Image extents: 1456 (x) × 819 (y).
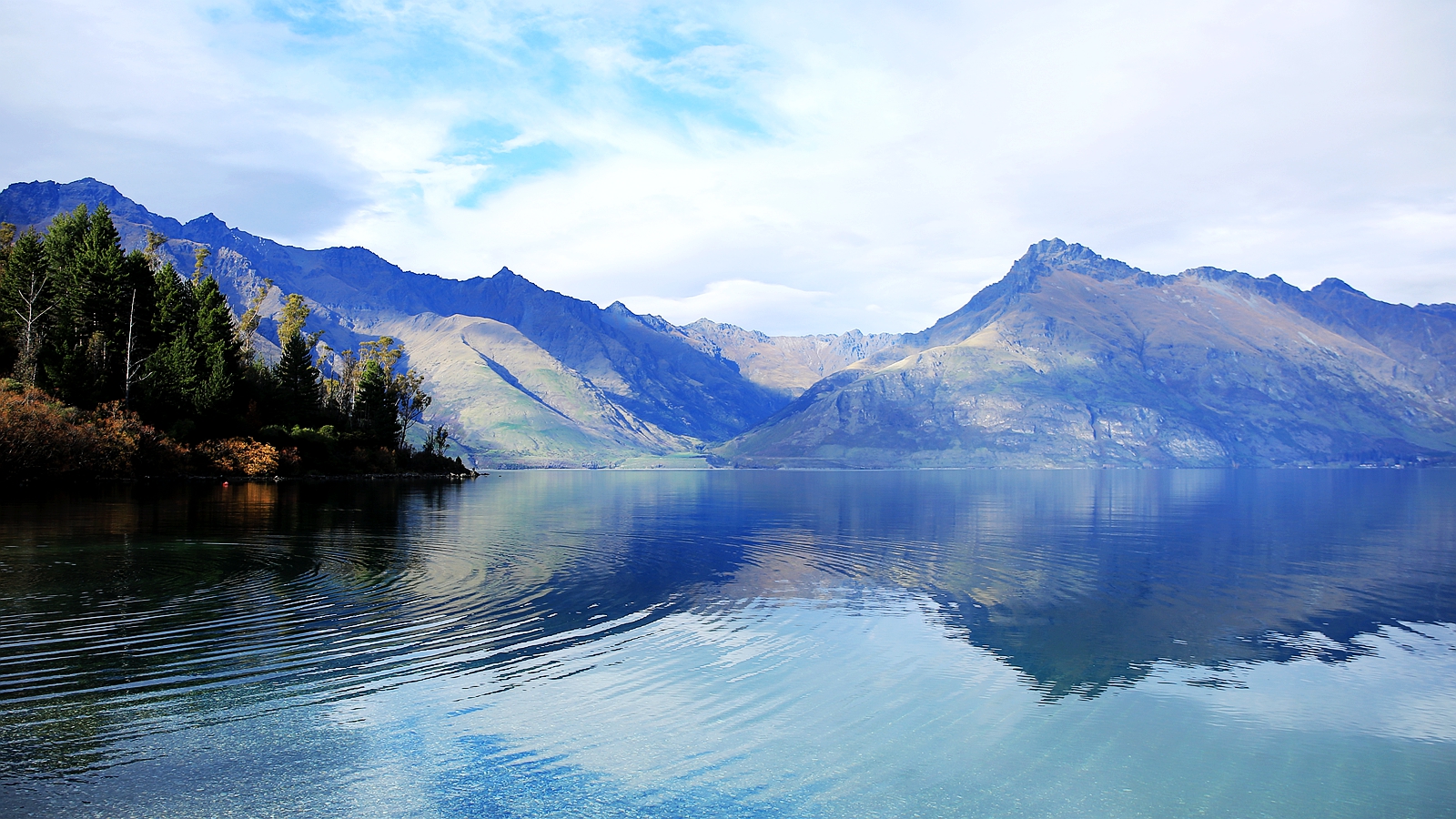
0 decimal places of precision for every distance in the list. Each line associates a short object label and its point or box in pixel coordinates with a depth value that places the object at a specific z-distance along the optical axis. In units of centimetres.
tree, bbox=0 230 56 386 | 10112
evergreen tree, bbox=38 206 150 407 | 9644
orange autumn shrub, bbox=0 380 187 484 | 7912
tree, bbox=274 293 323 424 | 13225
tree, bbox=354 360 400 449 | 15325
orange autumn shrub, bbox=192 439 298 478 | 10768
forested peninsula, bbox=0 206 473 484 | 8781
